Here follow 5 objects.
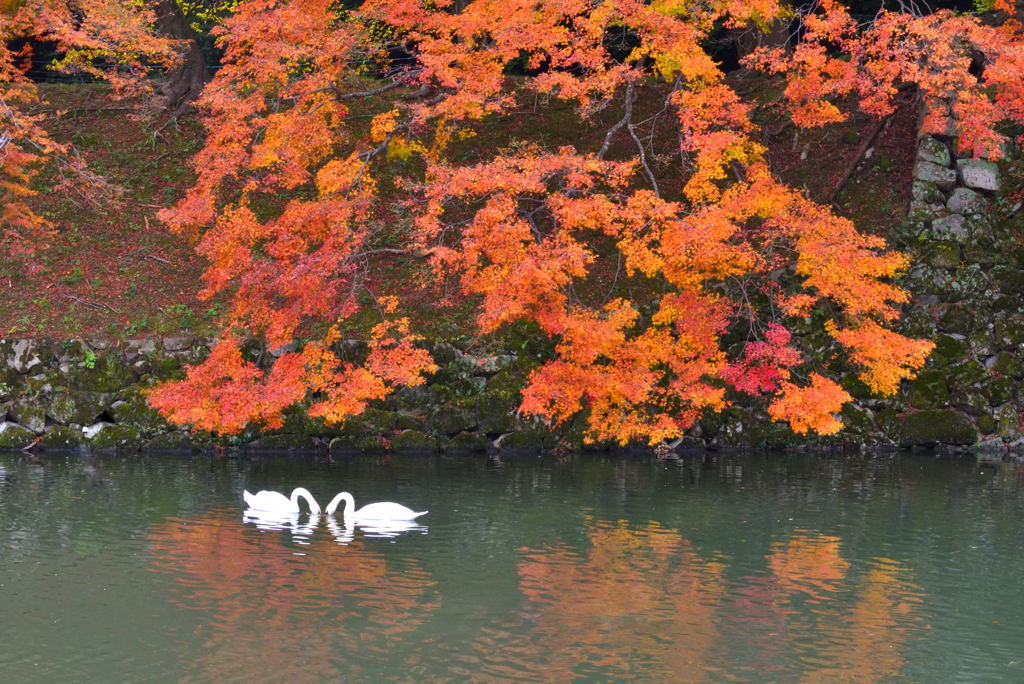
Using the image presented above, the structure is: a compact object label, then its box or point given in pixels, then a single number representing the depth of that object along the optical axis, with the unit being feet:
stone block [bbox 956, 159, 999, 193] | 90.99
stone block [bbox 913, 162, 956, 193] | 91.36
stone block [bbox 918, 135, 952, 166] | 91.61
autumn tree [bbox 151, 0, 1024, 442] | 73.97
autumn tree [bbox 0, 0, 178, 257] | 88.79
